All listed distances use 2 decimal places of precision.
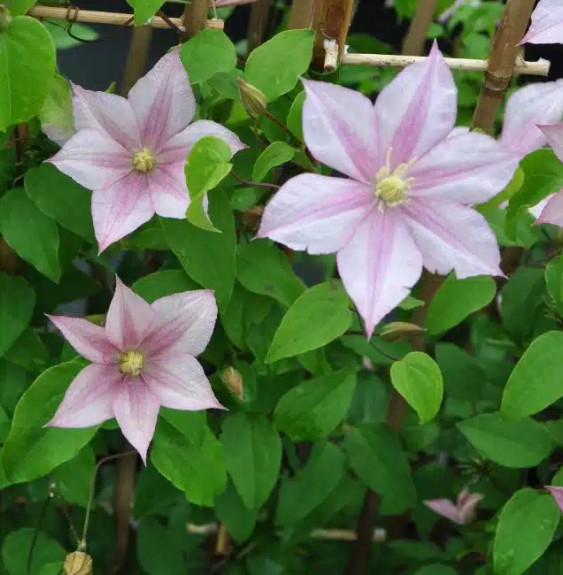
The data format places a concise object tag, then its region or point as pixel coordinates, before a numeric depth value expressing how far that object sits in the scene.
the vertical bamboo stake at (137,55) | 0.72
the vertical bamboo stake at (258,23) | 0.81
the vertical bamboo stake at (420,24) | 0.85
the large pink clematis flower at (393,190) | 0.51
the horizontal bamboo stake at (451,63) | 0.62
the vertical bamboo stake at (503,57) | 0.63
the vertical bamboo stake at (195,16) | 0.61
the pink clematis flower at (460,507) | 0.87
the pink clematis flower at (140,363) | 0.59
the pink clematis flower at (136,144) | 0.57
